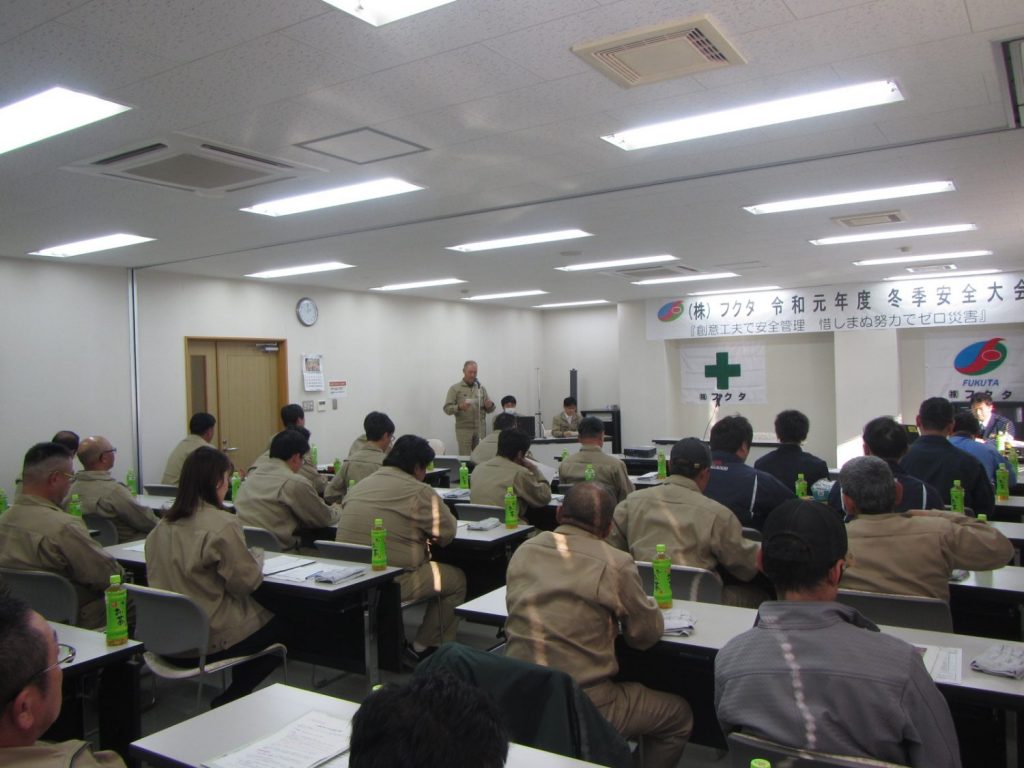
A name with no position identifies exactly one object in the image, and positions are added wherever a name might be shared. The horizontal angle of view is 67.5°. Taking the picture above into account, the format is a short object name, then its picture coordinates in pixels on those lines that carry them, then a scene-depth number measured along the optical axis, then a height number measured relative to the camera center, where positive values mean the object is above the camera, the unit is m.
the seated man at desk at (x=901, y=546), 2.70 -0.62
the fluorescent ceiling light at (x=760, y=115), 3.34 +1.22
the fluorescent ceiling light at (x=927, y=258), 7.68 +1.17
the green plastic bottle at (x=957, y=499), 4.09 -0.69
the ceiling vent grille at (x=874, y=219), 5.80 +1.19
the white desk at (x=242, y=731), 1.72 -0.84
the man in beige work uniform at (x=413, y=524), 4.13 -0.73
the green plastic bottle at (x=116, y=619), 2.60 -0.75
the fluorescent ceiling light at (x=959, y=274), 8.80 +1.12
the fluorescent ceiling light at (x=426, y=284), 9.30 +1.29
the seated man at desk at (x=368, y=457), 5.84 -0.52
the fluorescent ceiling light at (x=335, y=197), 4.73 +1.25
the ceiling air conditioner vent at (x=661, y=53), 2.65 +1.19
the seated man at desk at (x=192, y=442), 6.56 -0.40
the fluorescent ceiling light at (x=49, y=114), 3.17 +1.24
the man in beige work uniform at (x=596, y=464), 5.57 -0.60
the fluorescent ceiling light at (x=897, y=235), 6.45 +1.19
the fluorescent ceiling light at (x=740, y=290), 10.07 +1.17
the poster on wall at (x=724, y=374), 11.09 +0.05
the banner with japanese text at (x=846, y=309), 8.80 +0.83
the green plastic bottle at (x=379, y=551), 3.62 -0.76
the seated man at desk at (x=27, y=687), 1.30 -0.50
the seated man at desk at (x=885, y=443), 3.84 -0.36
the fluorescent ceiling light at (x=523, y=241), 6.39 +1.25
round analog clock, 9.34 +0.99
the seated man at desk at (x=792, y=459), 4.80 -0.52
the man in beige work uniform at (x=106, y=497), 4.85 -0.63
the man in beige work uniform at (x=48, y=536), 3.38 -0.60
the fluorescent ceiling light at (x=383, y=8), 2.41 +1.22
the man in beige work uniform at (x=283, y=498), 4.75 -0.65
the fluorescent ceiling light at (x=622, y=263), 7.74 +1.24
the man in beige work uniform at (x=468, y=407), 10.30 -0.28
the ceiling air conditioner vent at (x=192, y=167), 3.81 +1.22
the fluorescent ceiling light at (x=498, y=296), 10.80 +1.30
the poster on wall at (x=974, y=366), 9.20 +0.05
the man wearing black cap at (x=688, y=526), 3.31 -0.65
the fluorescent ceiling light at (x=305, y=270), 7.91 +1.29
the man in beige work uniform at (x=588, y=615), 2.35 -0.72
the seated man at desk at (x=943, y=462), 4.33 -0.53
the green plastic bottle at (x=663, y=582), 2.82 -0.75
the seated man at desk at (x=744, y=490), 4.04 -0.60
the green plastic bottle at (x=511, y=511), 4.63 -0.77
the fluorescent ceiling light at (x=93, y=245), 6.20 +1.29
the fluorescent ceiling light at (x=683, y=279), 8.94 +1.21
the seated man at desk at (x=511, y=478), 5.16 -0.64
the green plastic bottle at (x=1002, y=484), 5.03 -0.76
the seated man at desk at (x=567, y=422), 10.68 -0.55
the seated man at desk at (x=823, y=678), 1.51 -0.62
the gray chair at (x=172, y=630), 2.99 -0.93
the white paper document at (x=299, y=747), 1.72 -0.83
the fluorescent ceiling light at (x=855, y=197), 5.05 +1.21
